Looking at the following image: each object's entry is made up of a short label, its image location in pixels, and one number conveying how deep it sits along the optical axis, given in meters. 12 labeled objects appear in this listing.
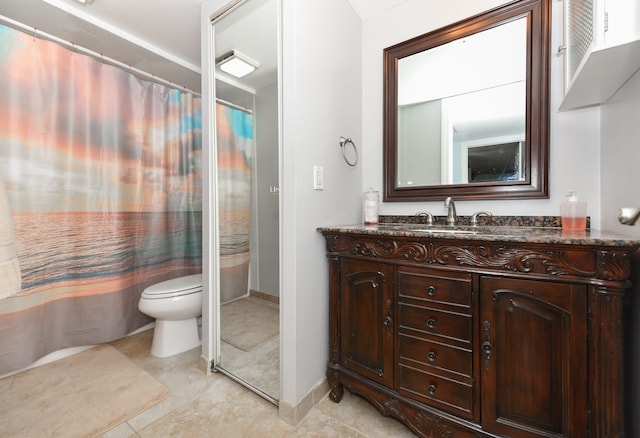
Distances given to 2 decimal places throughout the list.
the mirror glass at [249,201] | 1.51
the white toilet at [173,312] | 1.86
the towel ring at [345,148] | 1.66
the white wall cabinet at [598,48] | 0.75
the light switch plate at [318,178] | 1.44
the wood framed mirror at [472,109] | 1.35
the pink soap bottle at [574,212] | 1.17
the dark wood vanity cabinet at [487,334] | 0.86
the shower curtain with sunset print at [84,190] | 1.66
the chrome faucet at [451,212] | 1.48
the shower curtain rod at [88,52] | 1.65
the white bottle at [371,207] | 1.68
